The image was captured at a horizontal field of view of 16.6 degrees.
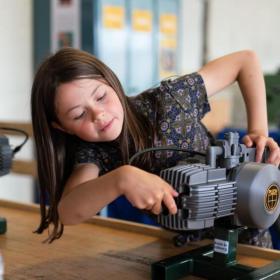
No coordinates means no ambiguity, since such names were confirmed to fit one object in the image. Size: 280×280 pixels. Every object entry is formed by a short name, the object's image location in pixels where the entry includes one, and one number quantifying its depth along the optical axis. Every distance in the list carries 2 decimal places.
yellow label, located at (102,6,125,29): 4.96
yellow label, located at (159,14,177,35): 5.71
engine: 1.75
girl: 1.99
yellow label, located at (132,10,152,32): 5.33
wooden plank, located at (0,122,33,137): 2.79
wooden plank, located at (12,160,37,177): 2.80
